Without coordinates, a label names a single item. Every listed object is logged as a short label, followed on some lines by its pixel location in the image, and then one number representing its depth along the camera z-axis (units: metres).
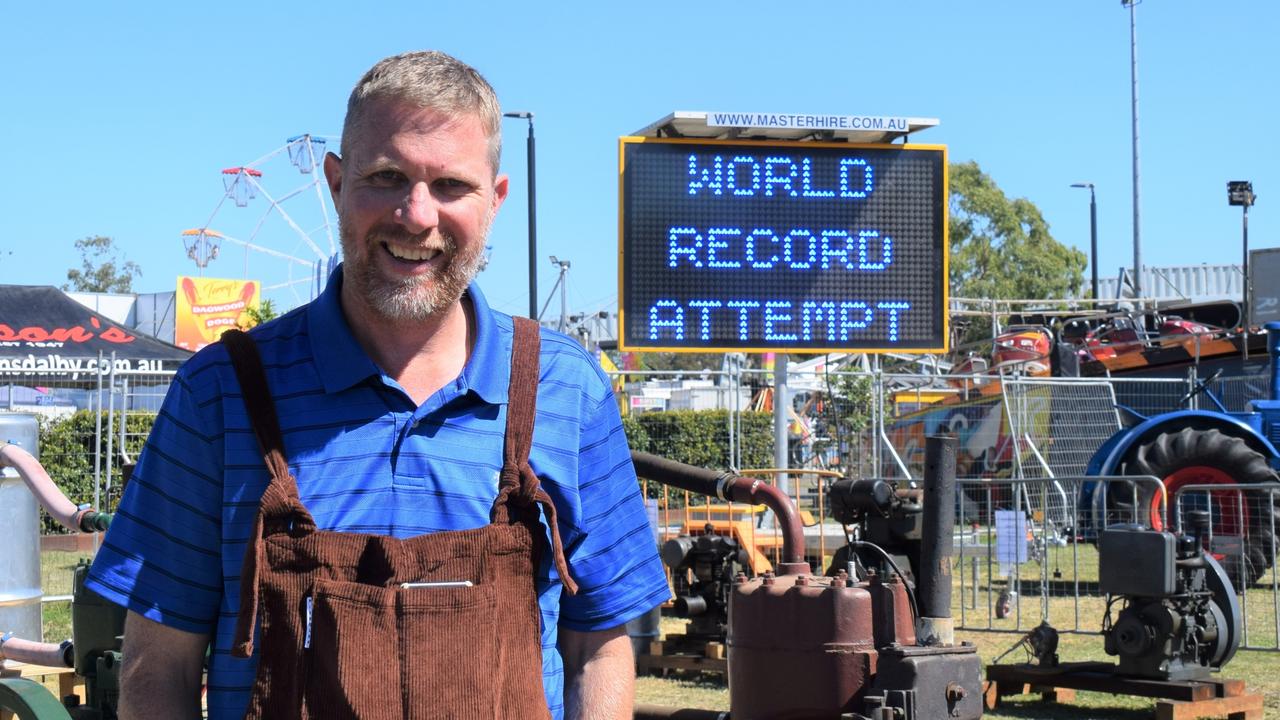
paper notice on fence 11.55
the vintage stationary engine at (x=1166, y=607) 7.66
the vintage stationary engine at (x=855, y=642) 4.74
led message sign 10.75
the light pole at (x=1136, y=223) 33.62
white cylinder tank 5.98
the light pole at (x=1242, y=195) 19.80
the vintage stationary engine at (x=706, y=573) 8.39
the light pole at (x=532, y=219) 22.62
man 1.97
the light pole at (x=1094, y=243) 42.28
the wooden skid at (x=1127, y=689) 7.30
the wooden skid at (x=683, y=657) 8.61
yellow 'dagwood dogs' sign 53.94
